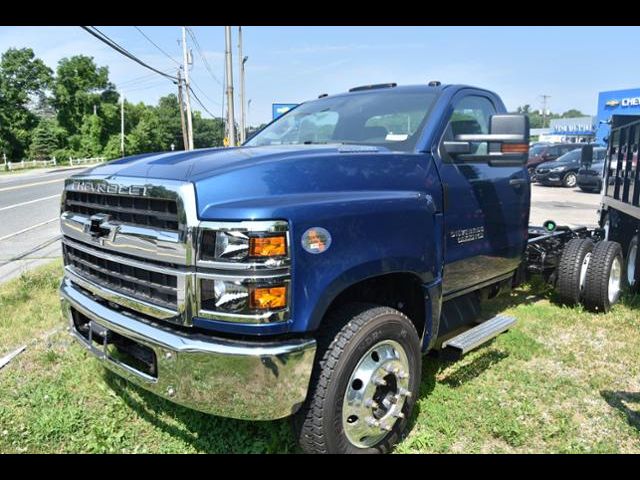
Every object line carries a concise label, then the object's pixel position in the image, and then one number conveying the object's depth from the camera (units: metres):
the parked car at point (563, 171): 22.39
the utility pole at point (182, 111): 32.66
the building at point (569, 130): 61.22
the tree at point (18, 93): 55.62
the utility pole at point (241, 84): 29.12
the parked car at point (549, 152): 25.58
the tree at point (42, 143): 56.66
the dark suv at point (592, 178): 19.16
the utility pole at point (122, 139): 60.58
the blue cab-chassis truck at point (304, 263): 2.19
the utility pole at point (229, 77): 17.08
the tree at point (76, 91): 66.50
